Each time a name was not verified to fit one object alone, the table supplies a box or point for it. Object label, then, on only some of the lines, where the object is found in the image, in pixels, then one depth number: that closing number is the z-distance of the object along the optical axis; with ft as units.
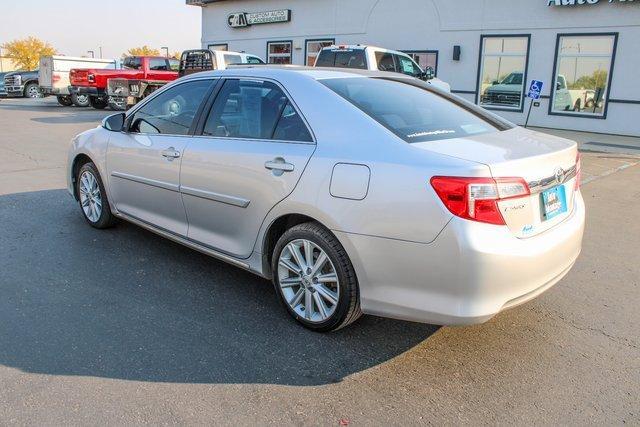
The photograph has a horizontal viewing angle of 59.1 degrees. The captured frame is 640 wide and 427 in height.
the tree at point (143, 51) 244.34
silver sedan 9.48
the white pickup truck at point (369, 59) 45.06
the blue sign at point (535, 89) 45.00
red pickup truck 64.95
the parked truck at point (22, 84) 92.02
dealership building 50.14
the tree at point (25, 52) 199.82
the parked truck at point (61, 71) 72.38
